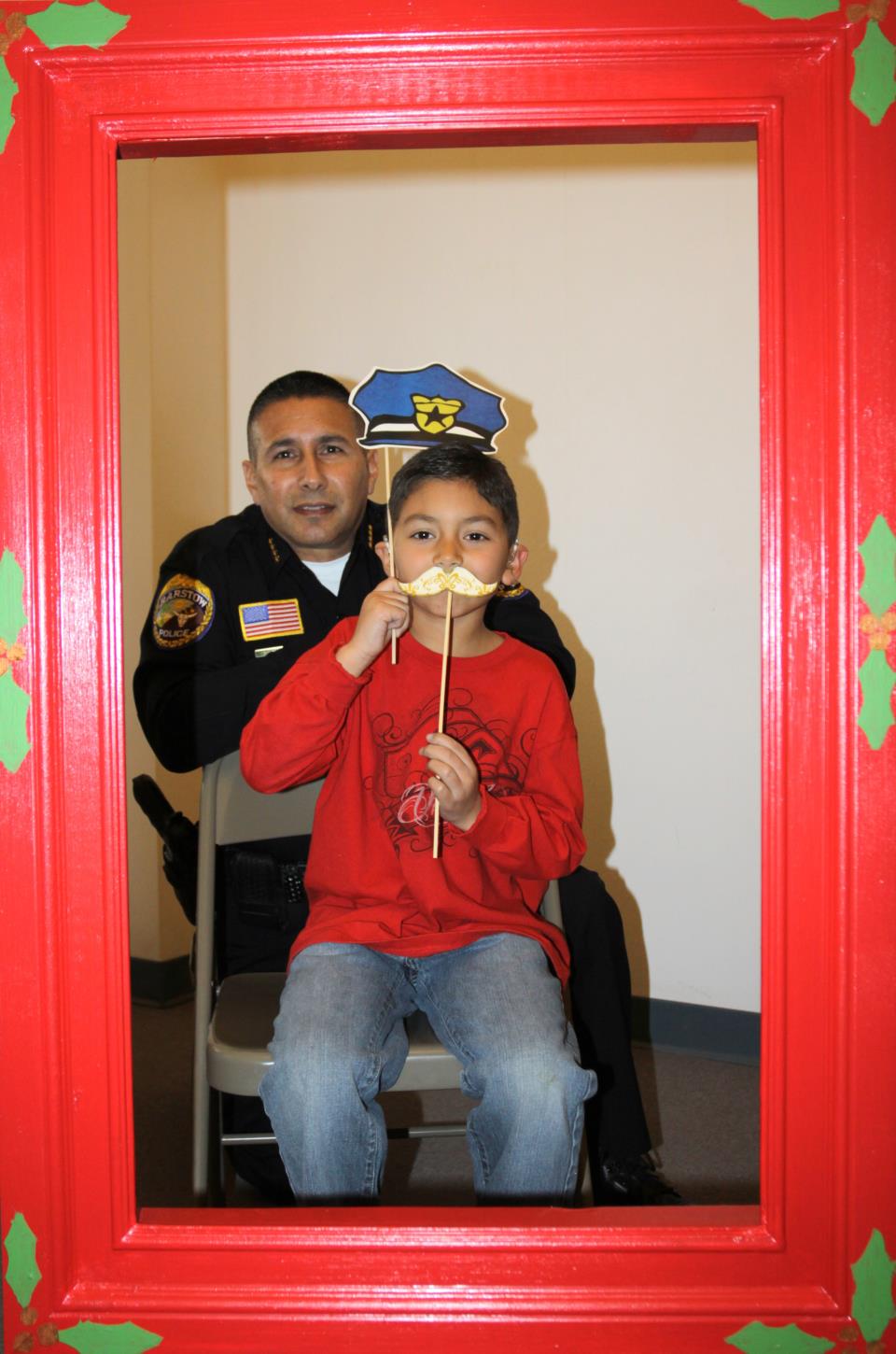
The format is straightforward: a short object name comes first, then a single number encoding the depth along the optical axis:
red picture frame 1.15
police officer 1.92
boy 1.39
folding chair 1.52
